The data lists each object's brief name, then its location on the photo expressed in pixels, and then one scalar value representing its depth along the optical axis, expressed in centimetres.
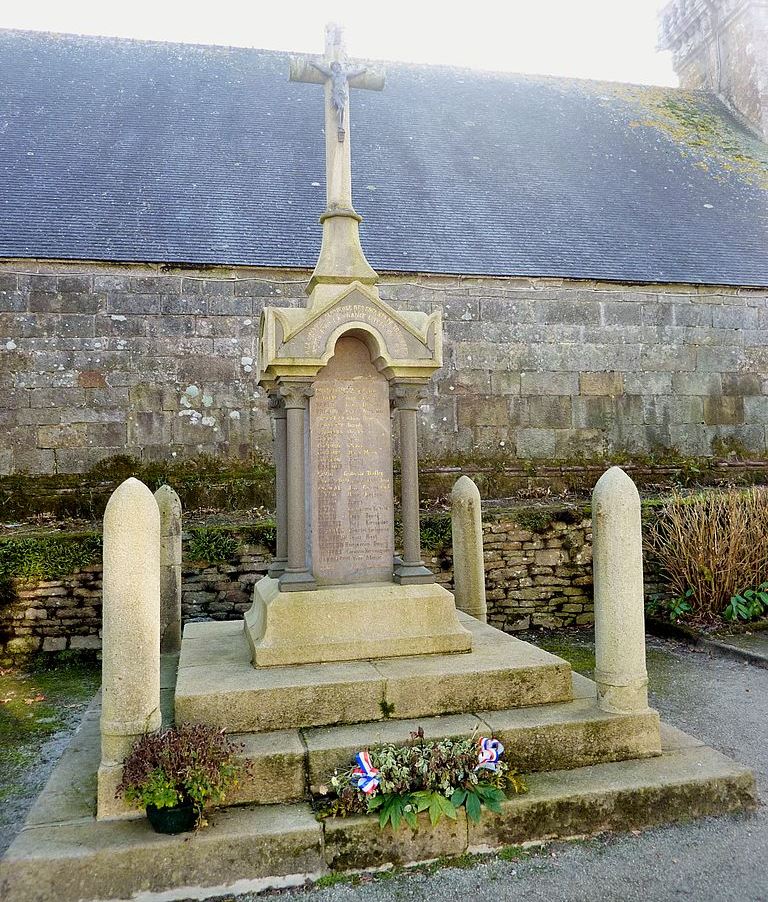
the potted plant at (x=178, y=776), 312
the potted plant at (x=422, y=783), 331
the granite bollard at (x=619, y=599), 394
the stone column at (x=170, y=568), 582
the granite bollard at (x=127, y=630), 340
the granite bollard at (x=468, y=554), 595
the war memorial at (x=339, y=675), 319
